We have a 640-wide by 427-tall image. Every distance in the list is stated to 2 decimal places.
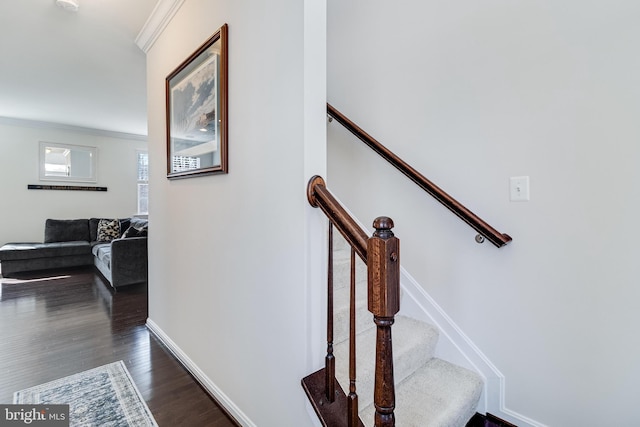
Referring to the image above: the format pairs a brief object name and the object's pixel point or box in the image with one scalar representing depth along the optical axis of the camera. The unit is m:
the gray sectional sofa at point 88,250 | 3.68
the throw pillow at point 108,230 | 5.24
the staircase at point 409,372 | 1.17
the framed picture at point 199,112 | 1.54
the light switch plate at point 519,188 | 1.30
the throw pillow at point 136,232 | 4.06
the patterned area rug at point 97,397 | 1.46
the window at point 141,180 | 6.50
